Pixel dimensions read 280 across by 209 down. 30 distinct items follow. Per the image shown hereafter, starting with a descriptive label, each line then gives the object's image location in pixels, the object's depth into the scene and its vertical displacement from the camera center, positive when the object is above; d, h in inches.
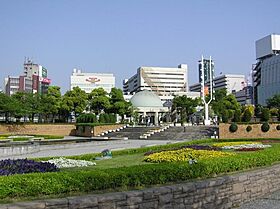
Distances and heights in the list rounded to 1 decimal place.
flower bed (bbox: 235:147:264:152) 642.1 -45.7
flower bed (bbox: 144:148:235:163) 483.8 -43.1
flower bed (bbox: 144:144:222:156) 637.9 -42.2
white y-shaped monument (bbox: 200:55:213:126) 2167.8 +219.5
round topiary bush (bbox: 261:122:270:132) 1380.8 -15.8
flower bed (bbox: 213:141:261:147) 766.4 -43.5
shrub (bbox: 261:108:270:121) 1456.3 +29.4
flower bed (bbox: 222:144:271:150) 699.5 -44.4
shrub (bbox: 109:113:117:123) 2009.1 +27.6
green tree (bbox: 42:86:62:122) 2182.6 +131.5
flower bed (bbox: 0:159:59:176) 310.8 -37.7
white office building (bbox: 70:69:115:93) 5502.0 +628.7
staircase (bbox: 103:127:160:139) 1665.4 -43.7
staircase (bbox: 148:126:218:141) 1492.4 -42.0
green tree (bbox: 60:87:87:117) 2226.9 +131.0
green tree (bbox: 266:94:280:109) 3006.9 +164.2
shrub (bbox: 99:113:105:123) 1989.4 +22.3
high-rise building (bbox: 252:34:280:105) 4204.2 +629.9
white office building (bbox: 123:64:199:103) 5557.6 +645.3
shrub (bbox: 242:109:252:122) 1453.0 +25.6
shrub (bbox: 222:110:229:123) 1469.0 +22.5
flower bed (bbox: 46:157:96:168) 451.3 -48.8
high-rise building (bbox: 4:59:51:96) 5011.8 +571.7
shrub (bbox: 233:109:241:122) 1461.6 +22.1
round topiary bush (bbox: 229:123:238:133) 1391.5 -15.6
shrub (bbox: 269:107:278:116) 1847.9 +51.6
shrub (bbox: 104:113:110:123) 1993.1 +27.4
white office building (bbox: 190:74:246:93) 6176.2 +675.8
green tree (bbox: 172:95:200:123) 2746.1 +130.0
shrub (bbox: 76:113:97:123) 1983.0 +27.7
